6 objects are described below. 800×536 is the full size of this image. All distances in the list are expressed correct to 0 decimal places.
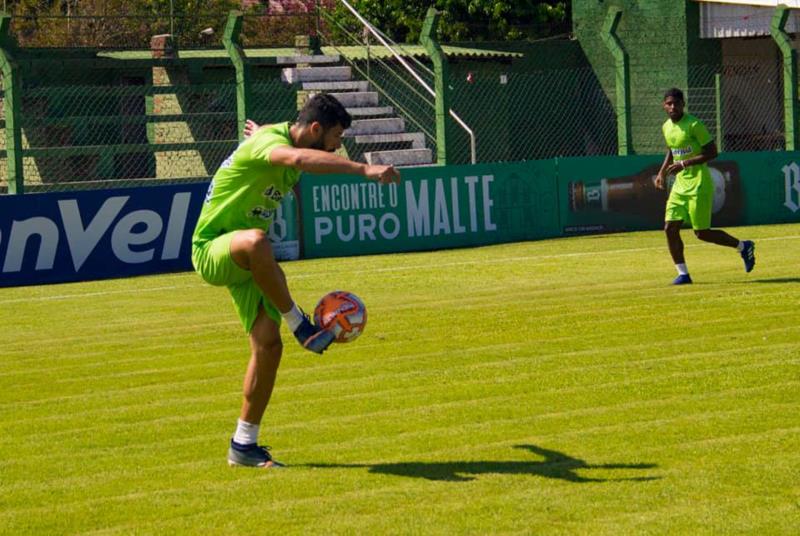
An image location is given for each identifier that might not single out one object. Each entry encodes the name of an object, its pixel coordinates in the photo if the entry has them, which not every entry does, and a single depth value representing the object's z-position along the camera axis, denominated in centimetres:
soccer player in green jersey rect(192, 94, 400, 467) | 803
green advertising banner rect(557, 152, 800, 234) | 2394
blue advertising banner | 1922
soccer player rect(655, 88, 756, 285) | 1641
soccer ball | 824
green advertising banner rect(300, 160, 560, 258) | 2181
